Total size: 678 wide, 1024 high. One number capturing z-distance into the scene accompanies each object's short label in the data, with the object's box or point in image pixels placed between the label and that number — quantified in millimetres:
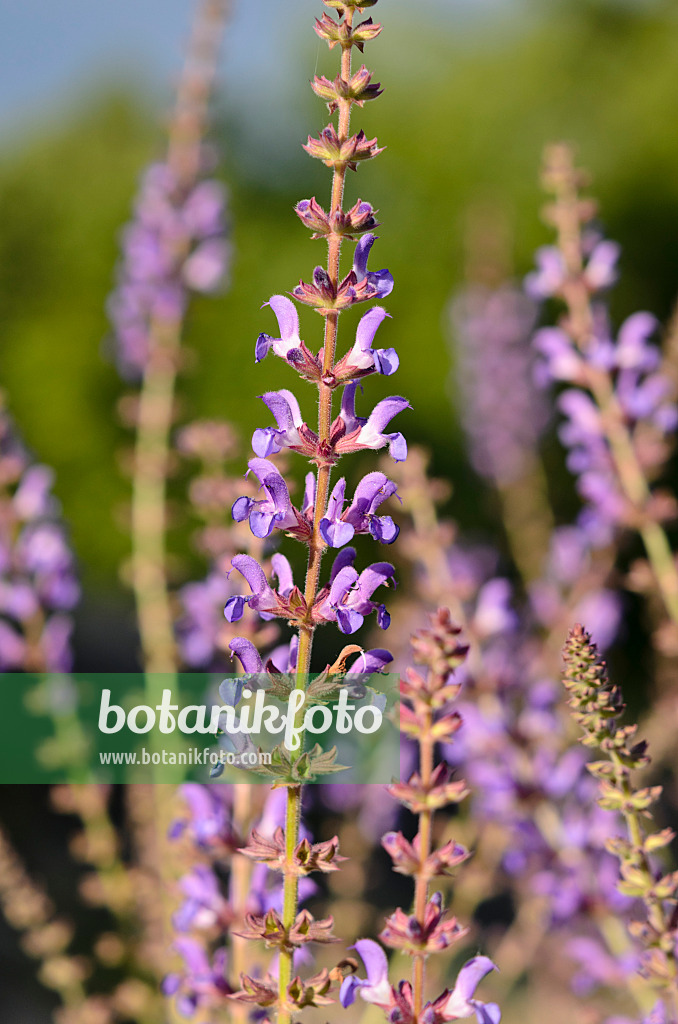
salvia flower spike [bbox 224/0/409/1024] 880
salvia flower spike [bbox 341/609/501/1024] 855
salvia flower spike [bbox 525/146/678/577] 1154
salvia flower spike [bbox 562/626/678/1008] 870
